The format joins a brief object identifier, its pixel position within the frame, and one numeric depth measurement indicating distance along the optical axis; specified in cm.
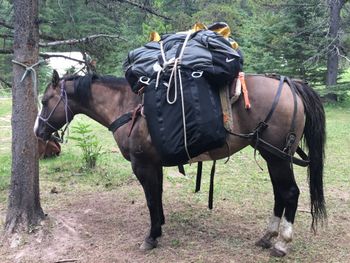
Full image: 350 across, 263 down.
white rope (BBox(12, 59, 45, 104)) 406
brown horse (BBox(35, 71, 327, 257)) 350
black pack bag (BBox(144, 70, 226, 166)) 330
